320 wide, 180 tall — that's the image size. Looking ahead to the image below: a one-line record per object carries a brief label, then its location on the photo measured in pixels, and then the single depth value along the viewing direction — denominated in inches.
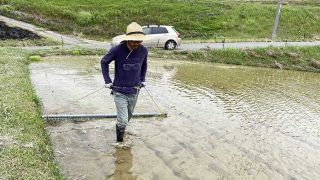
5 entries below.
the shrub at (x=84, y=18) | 929.2
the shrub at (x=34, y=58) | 500.6
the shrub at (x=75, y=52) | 574.5
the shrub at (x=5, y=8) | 956.8
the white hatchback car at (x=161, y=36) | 657.0
